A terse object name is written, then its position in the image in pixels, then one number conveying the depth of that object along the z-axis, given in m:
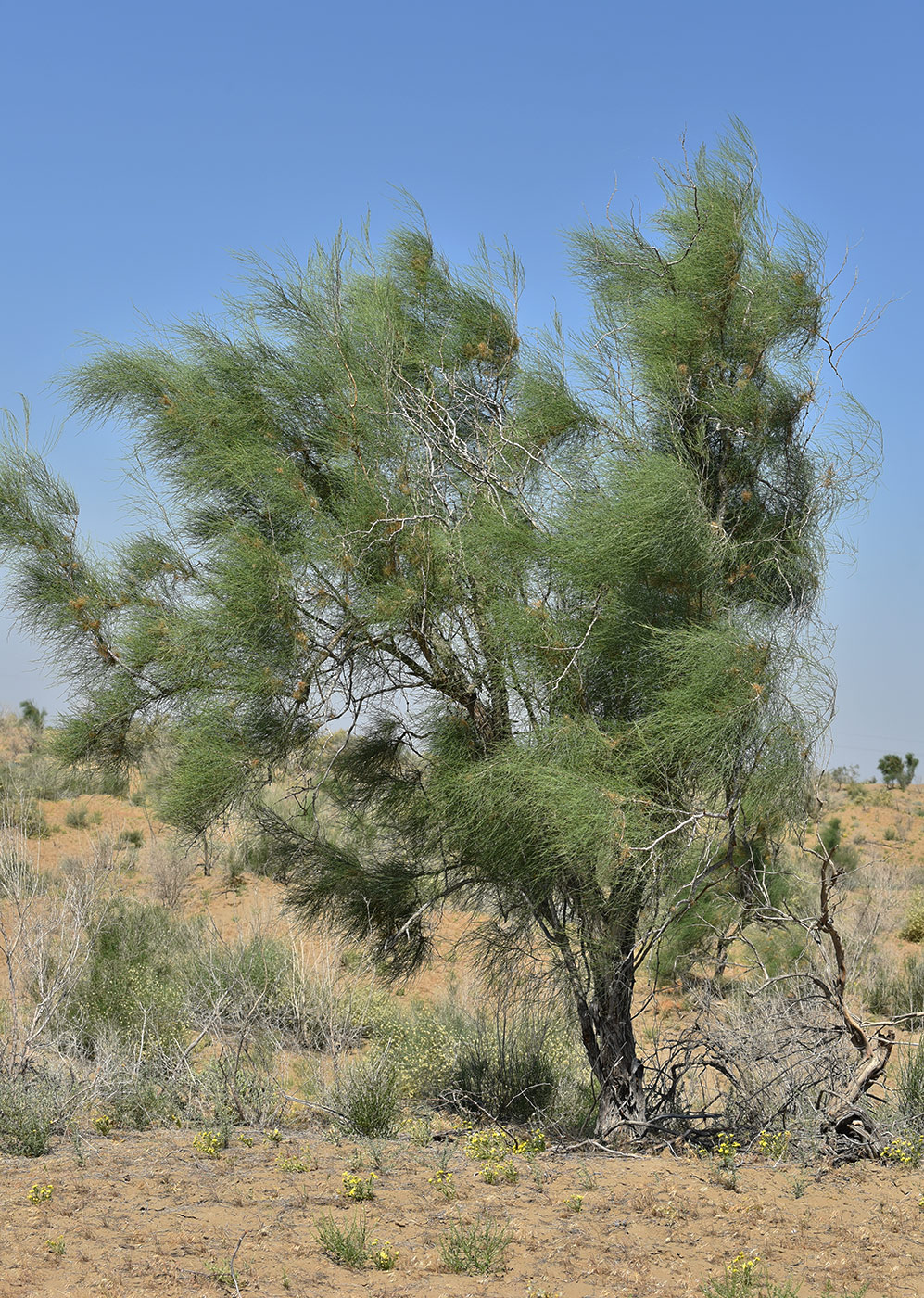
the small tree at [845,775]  40.90
